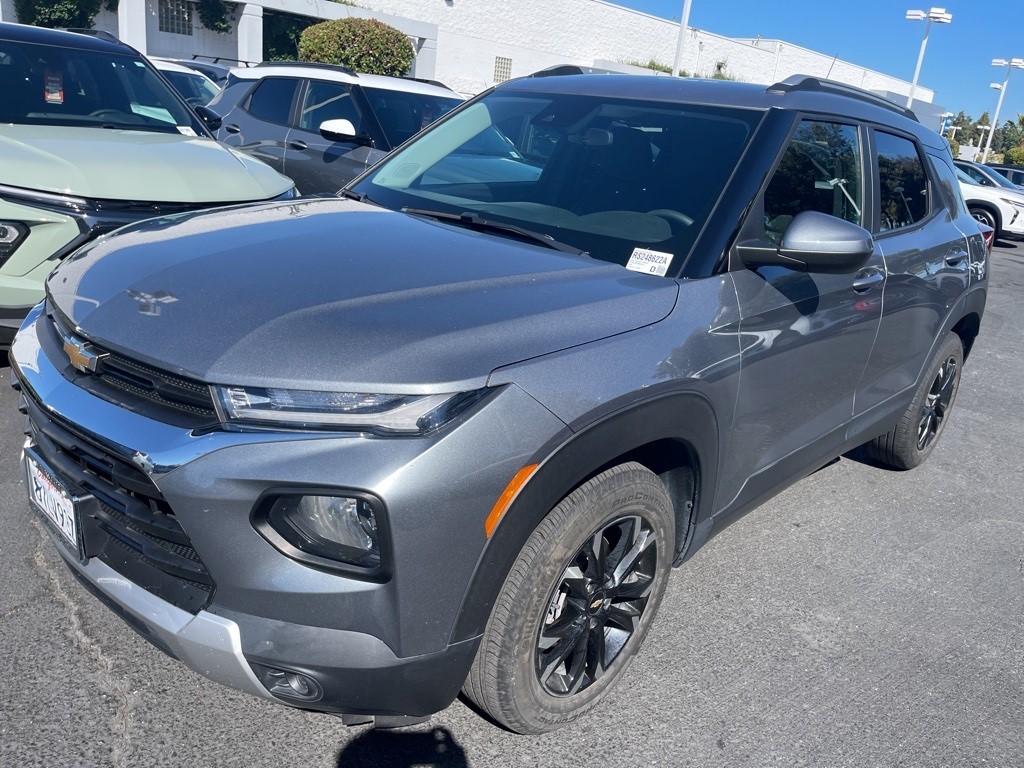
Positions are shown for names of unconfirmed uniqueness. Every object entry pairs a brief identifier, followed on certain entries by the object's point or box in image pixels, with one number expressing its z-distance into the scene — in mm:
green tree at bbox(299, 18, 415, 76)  20688
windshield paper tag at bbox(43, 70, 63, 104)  5430
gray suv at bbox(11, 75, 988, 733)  1920
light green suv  4109
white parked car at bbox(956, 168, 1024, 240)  18594
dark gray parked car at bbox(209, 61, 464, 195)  7500
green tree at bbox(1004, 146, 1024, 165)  52594
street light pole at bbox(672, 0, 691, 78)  24770
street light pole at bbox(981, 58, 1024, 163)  46938
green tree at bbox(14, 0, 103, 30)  23578
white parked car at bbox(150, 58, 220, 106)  12967
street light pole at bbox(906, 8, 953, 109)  33438
